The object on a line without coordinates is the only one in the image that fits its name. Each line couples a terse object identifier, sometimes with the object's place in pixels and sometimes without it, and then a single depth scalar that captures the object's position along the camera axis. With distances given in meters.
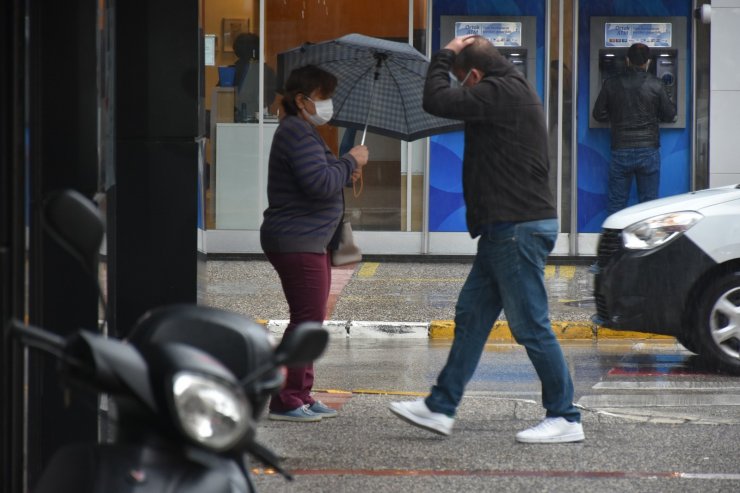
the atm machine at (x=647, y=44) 29.12
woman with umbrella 12.93
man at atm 28.44
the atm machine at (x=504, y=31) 29.19
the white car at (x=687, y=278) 16.73
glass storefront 29.08
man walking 12.12
